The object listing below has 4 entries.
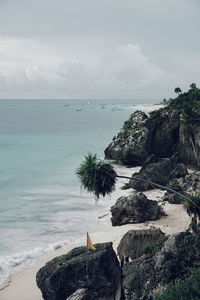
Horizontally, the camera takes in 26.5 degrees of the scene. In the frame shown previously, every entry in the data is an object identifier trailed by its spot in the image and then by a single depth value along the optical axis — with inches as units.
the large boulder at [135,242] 1526.8
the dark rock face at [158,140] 3036.4
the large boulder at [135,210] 1996.8
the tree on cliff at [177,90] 4901.1
